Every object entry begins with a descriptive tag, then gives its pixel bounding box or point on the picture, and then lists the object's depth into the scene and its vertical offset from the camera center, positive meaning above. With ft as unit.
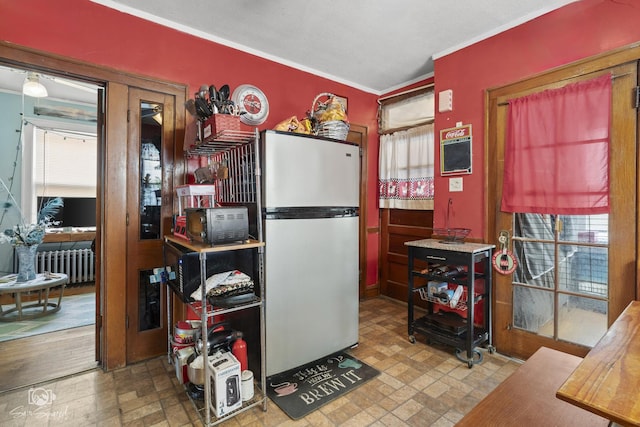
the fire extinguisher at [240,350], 6.51 -3.00
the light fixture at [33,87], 10.62 +4.34
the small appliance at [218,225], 5.50 -0.26
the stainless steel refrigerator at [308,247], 6.70 -0.86
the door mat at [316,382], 6.30 -3.97
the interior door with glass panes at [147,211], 7.94 -0.01
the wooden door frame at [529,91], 6.48 +2.91
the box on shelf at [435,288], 8.76 -2.21
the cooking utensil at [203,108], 6.73 +2.30
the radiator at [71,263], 14.03 -2.51
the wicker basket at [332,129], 7.98 +2.18
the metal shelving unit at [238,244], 5.57 -0.66
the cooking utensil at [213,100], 6.46 +2.42
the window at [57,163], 13.93 +2.33
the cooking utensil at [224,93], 6.82 +2.72
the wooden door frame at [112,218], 7.55 -0.19
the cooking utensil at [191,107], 7.16 +2.55
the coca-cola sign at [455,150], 9.15 +1.91
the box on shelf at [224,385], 5.62 -3.31
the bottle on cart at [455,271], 8.61 -1.74
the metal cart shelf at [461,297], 7.84 -2.39
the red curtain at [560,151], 6.76 +1.49
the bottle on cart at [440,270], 8.69 -1.73
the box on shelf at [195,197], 6.61 +0.36
